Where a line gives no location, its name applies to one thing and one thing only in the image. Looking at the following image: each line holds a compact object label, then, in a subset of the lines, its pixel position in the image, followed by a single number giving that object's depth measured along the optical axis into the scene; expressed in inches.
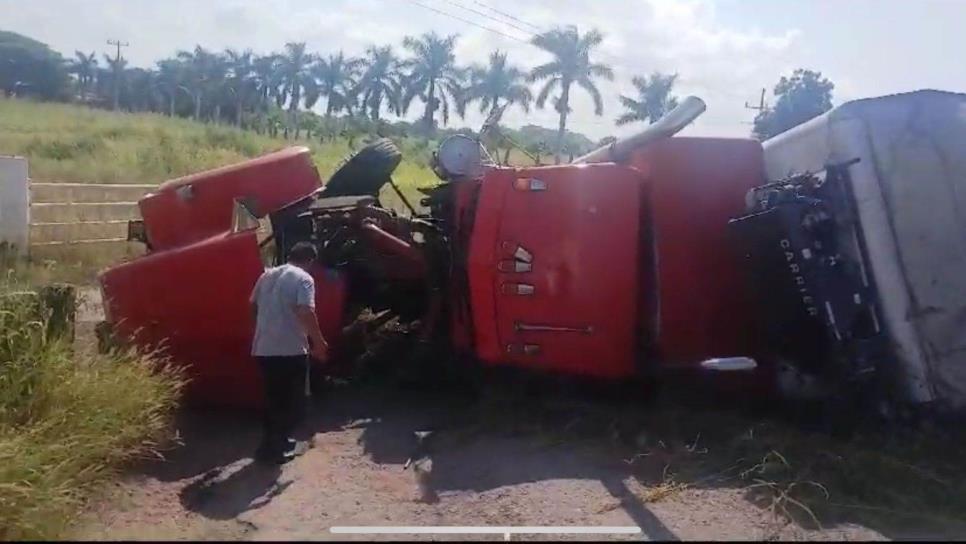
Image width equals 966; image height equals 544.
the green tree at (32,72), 2485.2
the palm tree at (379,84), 2309.3
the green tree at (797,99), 1149.1
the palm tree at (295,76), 2564.0
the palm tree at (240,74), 2506.2
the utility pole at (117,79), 2548.2
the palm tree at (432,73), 2042.3
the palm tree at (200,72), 2486.5
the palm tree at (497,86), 1883.6
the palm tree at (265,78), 2534.4
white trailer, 216.2
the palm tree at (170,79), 2615.7
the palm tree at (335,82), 2527.1
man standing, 231.3
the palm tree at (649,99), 1840.6
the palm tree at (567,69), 1764.3
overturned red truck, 221.8
